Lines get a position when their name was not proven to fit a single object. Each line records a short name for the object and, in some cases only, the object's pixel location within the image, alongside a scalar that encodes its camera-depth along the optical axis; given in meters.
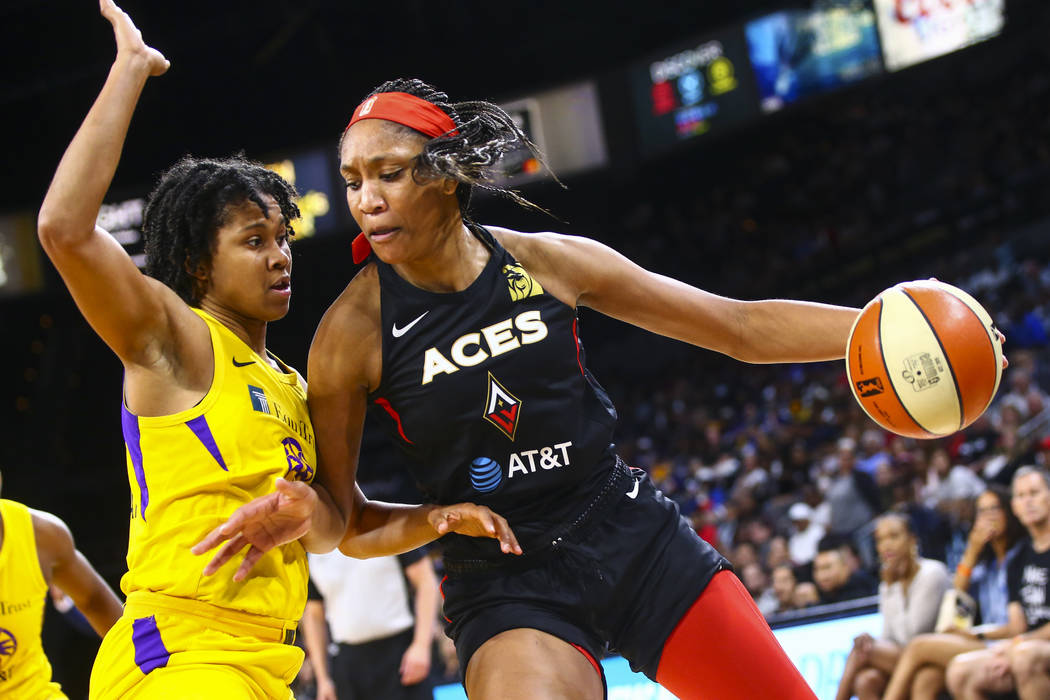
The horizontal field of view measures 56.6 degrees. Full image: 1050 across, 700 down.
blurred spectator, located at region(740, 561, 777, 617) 7.67
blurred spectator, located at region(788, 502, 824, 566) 8.27
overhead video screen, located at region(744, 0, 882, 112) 13.02
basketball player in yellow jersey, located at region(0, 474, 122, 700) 3.25
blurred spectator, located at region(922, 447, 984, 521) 7.42
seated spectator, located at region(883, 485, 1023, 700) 4.75
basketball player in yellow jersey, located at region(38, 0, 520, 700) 2.04
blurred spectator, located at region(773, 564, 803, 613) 6.89
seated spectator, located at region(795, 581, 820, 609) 6.64
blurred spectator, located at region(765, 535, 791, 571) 8.04
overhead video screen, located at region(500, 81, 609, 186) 14.84
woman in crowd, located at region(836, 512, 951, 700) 4.84
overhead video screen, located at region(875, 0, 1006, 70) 12.41
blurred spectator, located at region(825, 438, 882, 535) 8.13
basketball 2.38
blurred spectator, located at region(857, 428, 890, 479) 8.87
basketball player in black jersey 2.45
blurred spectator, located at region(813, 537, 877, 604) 6.54
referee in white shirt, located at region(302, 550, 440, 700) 5.10
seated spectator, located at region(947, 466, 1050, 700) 4.52
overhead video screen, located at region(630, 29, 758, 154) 13.95
